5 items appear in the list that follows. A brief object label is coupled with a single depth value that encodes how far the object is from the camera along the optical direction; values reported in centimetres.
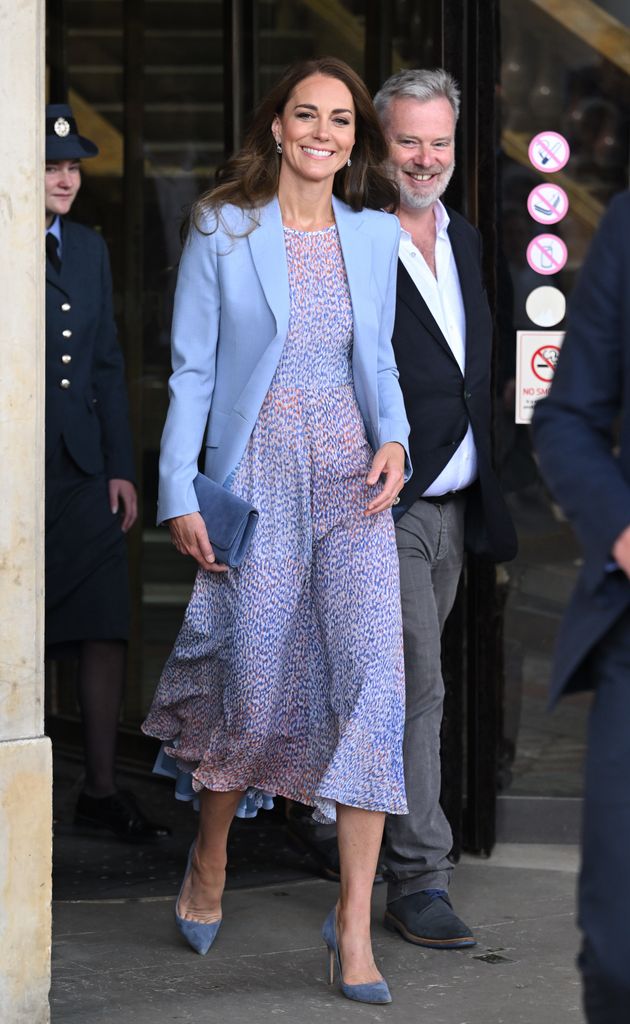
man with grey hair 858
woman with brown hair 776
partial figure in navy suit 473
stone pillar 674
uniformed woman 1095
